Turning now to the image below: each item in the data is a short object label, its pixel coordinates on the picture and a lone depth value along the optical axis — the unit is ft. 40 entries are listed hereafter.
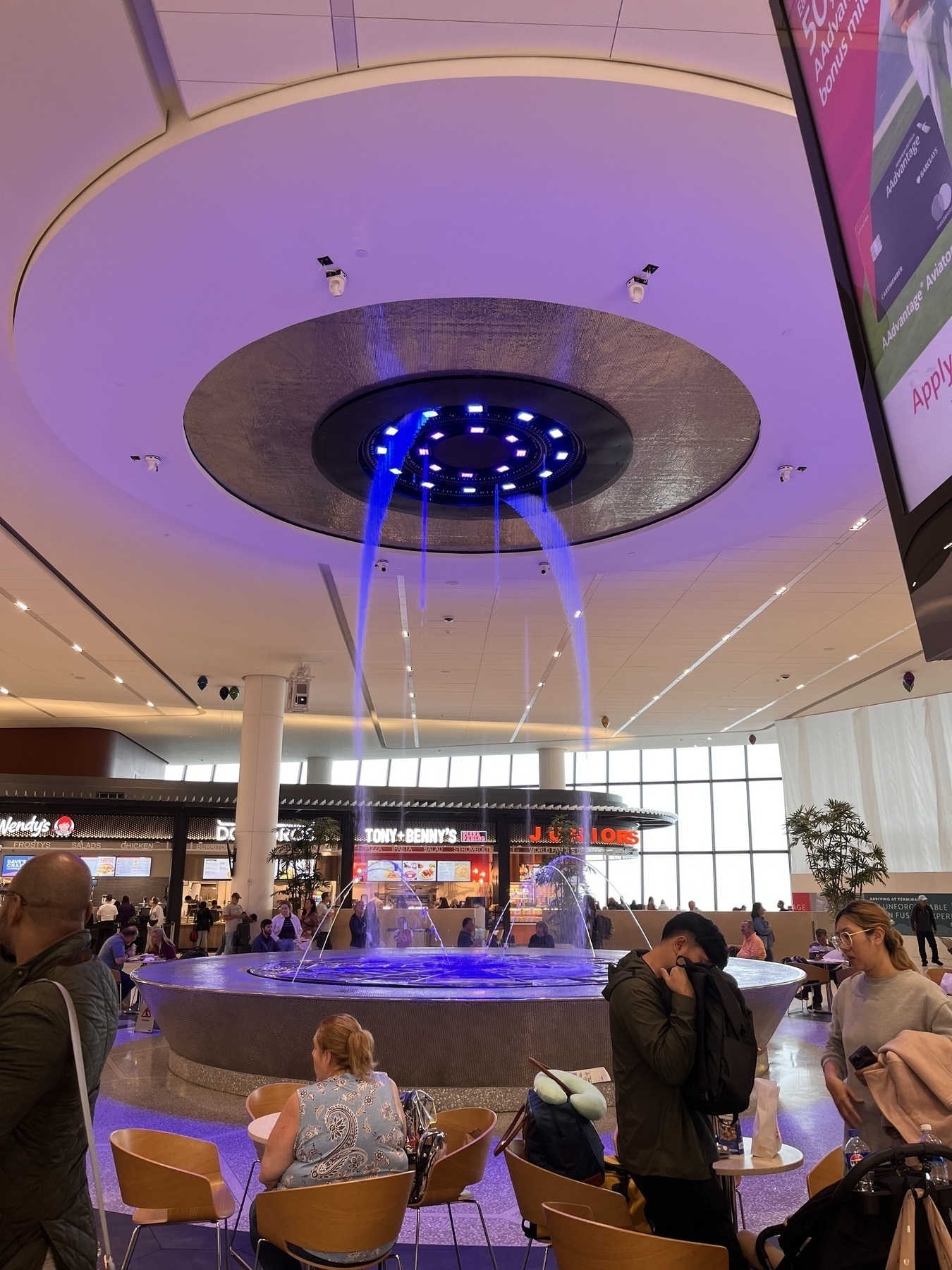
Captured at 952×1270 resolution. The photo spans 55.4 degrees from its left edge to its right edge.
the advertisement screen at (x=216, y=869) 76.23
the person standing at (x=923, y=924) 53.36
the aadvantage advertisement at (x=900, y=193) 4.94
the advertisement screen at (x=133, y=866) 75.36
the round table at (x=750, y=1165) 10.21
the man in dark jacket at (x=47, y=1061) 6.26
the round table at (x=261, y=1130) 12.50
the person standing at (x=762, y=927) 52.34
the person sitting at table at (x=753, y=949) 42.78
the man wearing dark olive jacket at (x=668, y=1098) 8.57
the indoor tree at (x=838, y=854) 57.41
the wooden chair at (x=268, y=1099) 14.35
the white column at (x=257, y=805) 53.26
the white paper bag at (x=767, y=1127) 10.93
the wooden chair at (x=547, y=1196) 9.82
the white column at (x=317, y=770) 94.94
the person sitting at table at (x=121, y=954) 36.01
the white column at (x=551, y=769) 86.07
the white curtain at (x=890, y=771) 66.13
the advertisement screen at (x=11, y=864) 72.59
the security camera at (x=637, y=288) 19.45
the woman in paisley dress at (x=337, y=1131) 10.12
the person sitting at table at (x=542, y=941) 53.36
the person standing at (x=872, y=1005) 9.45
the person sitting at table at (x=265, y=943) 42.98
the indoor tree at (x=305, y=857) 67.92
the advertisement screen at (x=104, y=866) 74.74
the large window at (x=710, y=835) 91.50
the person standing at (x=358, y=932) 55.11
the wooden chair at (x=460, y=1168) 12.06
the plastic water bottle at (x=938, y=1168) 5.64
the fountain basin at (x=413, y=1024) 21.07
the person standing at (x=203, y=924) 63.05
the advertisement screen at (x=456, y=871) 80.48
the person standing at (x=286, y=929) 46.01
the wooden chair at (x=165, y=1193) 11.25
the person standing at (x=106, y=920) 45.11
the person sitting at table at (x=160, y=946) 43.21
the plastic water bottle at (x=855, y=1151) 8.75
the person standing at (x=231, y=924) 48.06
